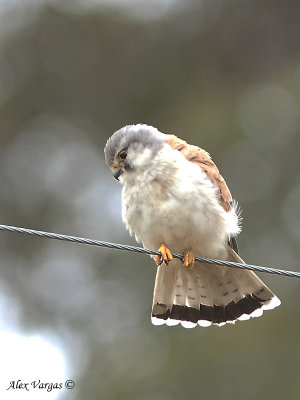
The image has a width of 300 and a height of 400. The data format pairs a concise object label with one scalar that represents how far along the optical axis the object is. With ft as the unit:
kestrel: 36.24
